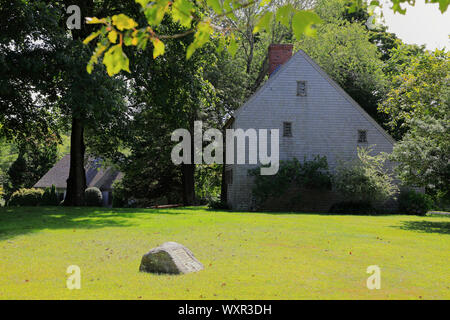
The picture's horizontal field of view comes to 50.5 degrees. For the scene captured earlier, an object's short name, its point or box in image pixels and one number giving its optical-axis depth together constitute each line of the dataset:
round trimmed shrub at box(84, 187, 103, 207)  45.25
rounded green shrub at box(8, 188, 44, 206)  38.25
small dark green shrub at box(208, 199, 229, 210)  32.56
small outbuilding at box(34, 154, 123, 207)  57.12
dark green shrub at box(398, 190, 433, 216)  29.75
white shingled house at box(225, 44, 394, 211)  31.23
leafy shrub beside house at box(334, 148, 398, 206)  28.64
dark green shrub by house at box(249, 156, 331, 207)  29.12
